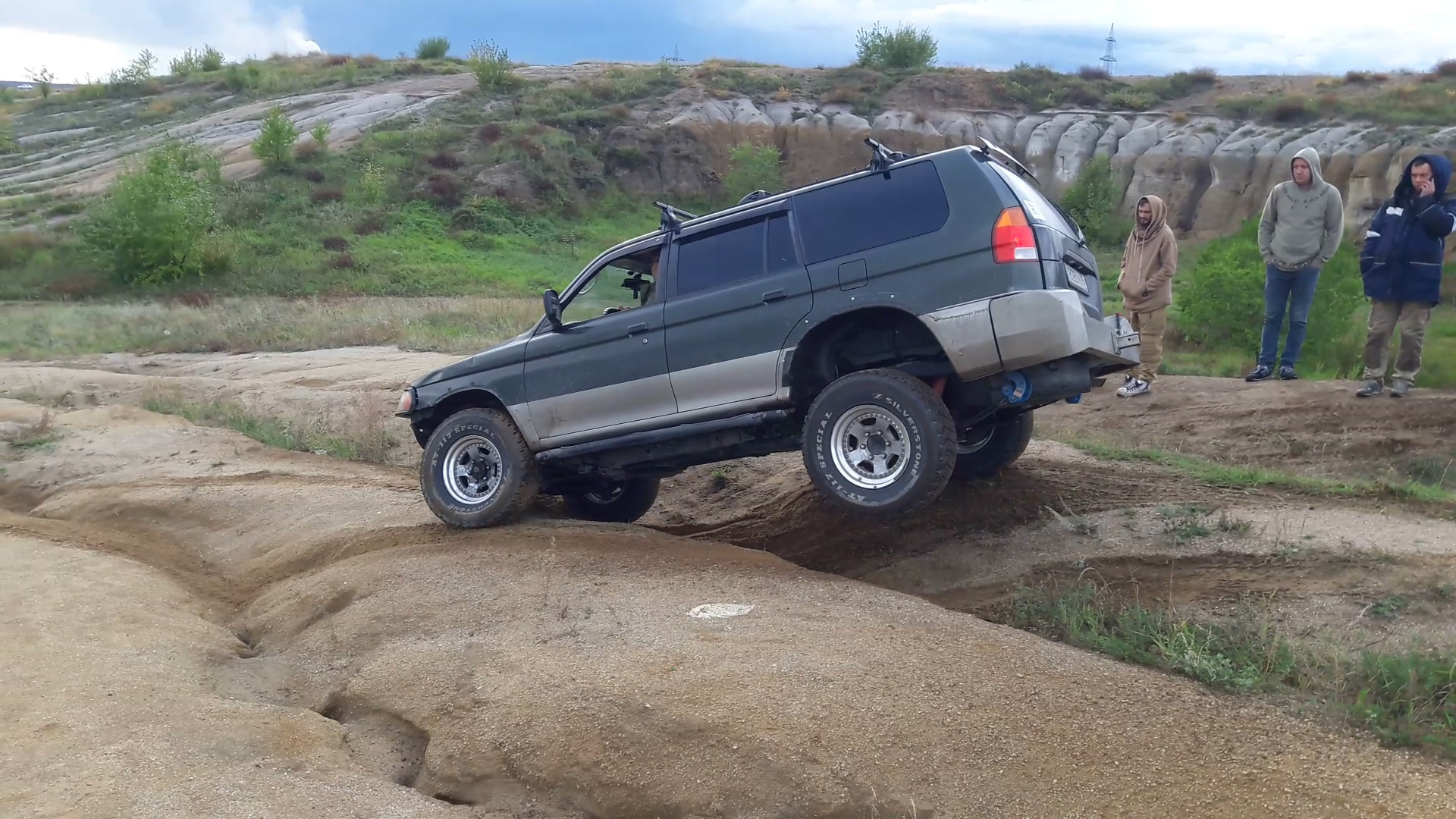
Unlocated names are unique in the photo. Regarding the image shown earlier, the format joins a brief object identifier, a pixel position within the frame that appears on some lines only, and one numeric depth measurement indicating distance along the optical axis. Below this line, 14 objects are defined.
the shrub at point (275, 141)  37.91
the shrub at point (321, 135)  40.28
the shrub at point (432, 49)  62.88
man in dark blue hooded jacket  9.01
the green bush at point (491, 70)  46.97
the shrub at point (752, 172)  36.66
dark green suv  6.01
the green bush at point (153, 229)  30.83
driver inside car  7.30
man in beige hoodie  10.44
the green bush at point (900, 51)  48.66
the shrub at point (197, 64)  60.75
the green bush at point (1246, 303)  12.62
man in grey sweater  10.16
